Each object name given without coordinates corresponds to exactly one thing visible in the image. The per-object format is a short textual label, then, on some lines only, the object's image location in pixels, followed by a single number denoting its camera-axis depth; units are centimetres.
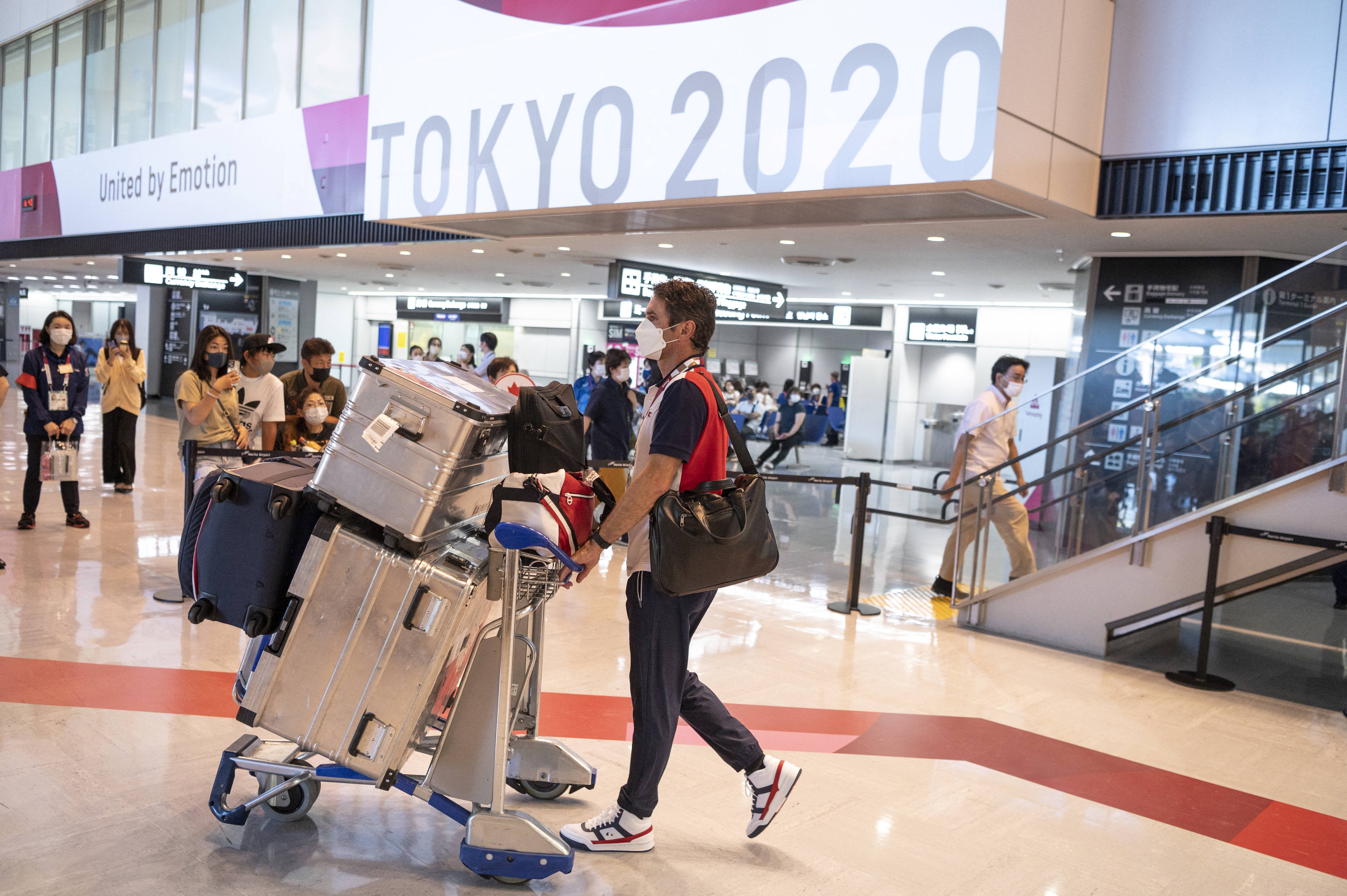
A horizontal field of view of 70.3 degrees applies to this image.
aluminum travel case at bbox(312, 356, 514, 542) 236
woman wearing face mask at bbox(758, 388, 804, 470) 1448
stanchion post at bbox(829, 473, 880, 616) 618
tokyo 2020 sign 573
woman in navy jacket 676
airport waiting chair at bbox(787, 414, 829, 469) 1903
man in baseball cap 571
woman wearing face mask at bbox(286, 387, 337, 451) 526
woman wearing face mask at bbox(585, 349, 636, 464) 769
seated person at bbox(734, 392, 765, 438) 1725
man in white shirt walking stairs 609
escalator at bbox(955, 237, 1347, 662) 500
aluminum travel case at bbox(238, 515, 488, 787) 246
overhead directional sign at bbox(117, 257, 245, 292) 1520
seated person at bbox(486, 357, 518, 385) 723
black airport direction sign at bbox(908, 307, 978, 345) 1686
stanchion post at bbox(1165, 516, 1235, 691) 509
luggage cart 255
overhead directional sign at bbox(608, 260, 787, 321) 1137
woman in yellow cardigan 858
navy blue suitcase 253
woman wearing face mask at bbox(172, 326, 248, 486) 590
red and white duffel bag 240
